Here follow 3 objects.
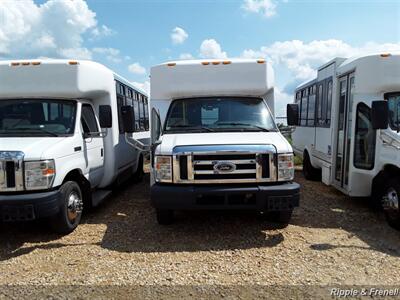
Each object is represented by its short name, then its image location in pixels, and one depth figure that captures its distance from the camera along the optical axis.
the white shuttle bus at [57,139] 5.02
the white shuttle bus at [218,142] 5.18
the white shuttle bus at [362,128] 5.87
